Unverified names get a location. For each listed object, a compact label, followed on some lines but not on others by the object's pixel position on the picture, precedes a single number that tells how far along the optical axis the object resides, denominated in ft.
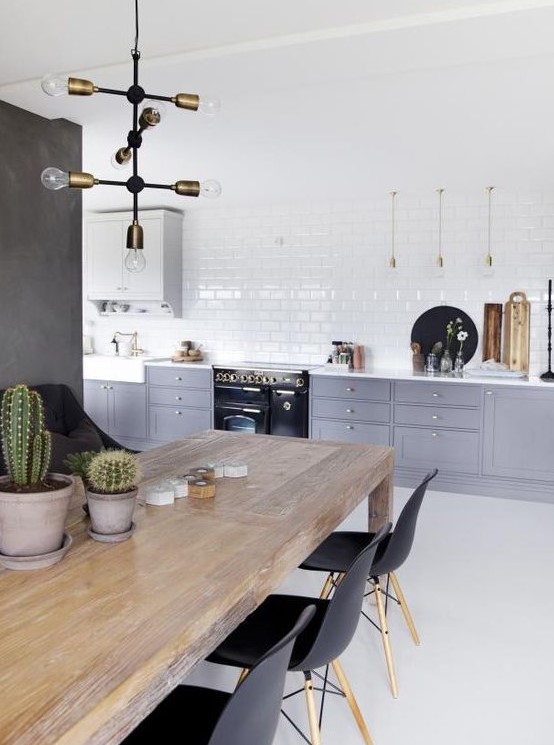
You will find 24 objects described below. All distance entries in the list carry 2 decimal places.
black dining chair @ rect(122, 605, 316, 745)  4.55
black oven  21.13
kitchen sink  23.62
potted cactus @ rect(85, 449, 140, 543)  6.61
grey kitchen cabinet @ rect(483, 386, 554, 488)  18.39
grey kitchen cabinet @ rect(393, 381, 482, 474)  19.19
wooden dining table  4.11
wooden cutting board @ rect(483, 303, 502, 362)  20.92
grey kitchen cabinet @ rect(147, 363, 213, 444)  22.70
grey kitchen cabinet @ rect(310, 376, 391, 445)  20.17
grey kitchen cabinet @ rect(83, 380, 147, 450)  23.75
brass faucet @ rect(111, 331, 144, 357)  25.94
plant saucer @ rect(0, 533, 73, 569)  5.98
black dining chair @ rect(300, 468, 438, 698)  9.04
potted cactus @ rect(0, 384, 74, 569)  5.87
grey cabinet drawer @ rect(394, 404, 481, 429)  19.16
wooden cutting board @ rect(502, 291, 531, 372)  20.52
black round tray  21.43
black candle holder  19.88
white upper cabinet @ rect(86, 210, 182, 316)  24.02
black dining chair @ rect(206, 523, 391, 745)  6.55
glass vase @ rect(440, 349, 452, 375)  21.12
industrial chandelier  7.55
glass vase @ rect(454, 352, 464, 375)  21.29
